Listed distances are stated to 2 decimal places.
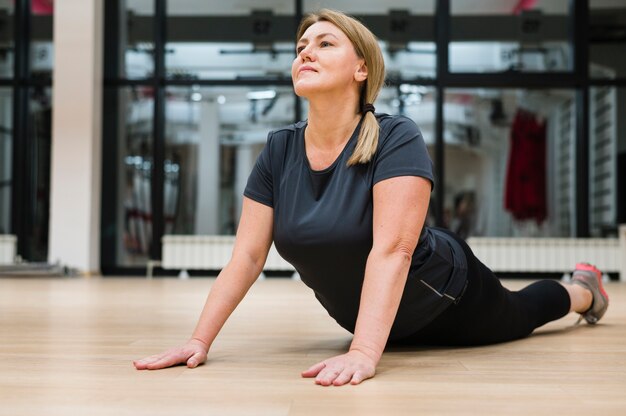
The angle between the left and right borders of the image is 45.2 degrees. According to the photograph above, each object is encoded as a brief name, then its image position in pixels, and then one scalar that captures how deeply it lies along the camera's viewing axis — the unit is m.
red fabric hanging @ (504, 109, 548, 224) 7.09
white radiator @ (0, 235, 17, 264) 7.09
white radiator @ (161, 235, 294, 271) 7.00
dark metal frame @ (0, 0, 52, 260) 7.28
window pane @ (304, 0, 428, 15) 7.23
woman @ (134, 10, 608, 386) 1.49
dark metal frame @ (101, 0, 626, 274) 7.03
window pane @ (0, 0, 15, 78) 7.46
